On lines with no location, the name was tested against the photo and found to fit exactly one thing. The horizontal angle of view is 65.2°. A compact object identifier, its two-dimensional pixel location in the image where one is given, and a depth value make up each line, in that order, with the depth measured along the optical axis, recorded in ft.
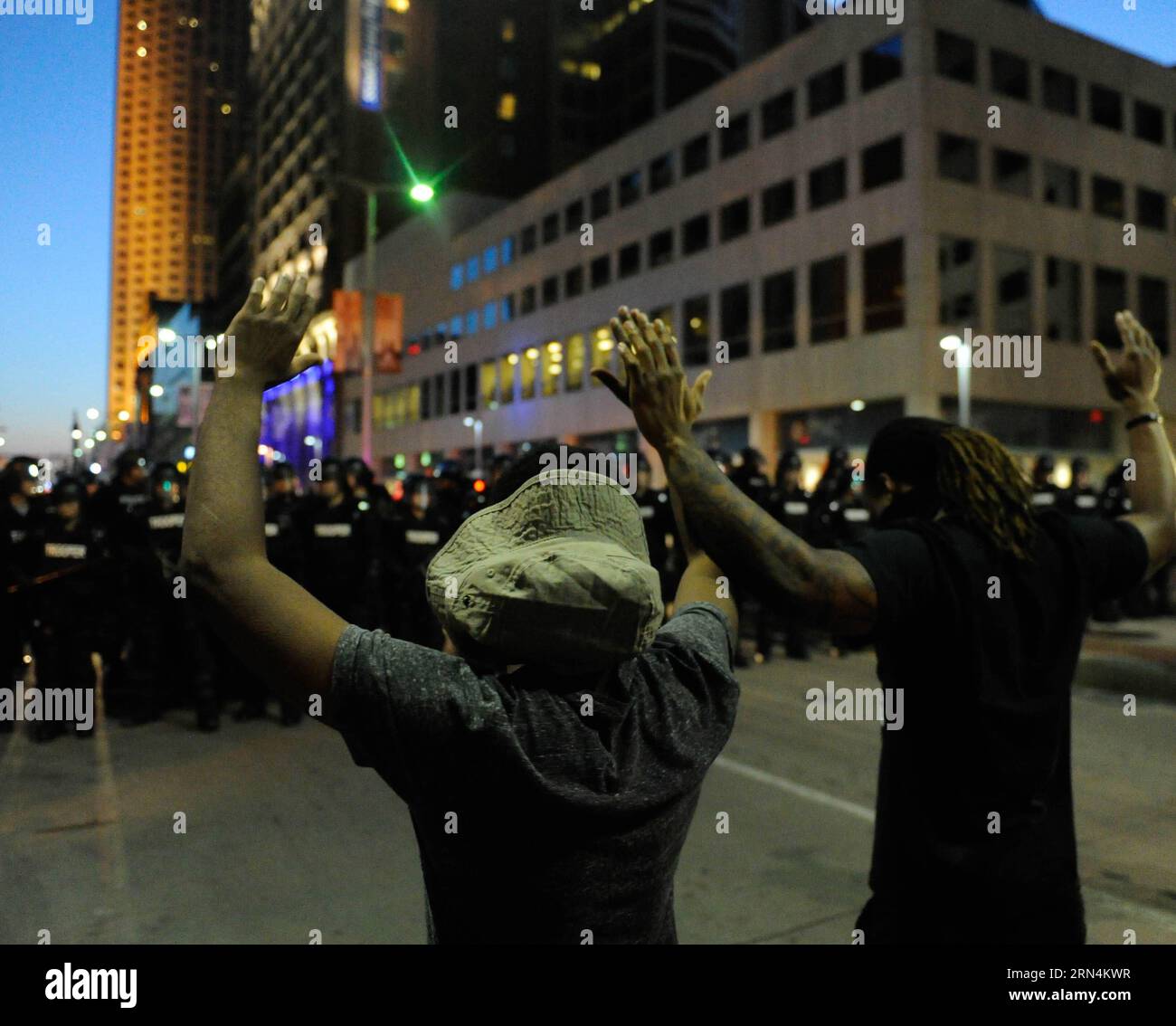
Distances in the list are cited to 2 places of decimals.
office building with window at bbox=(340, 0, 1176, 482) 88.89
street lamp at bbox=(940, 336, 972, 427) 79.36
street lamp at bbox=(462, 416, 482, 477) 153.07
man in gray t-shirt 4.16
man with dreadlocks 5.60
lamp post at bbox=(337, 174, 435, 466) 61.62
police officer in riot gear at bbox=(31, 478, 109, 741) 24.23
